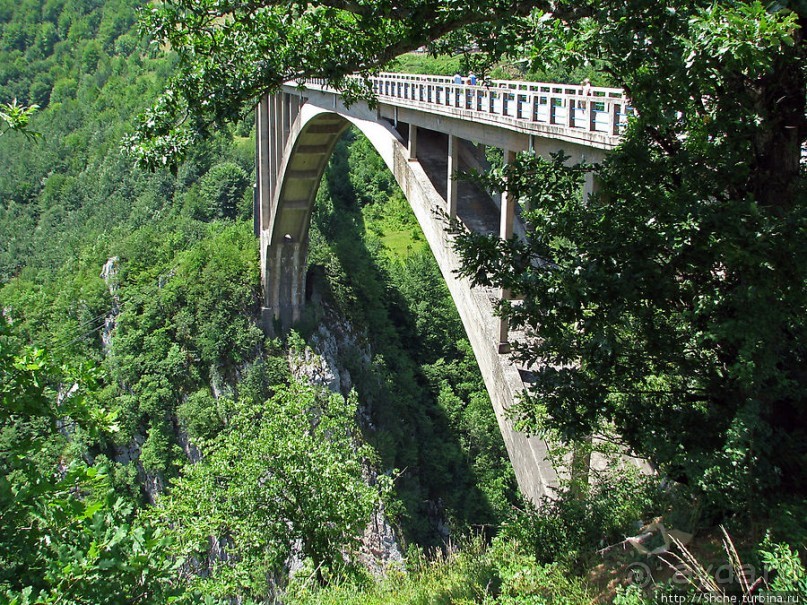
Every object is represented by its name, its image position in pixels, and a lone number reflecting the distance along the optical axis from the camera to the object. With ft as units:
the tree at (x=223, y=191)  163.63
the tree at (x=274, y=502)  37.47
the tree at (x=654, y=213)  16.66
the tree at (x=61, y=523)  15.35
